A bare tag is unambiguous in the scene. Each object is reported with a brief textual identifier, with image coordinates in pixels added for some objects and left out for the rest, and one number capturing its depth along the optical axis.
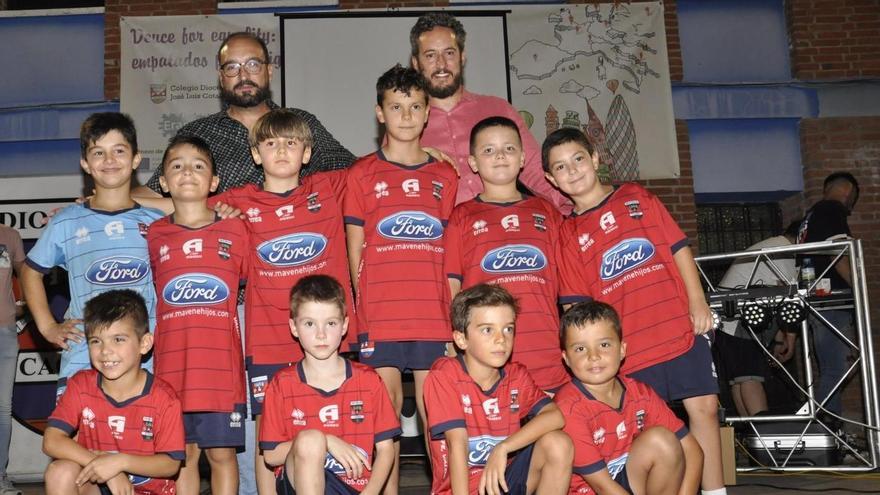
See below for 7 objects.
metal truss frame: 5.07
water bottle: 5.38
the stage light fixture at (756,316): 5.29
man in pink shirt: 3.85
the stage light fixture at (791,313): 5.25
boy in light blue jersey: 3.28
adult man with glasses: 3.77
